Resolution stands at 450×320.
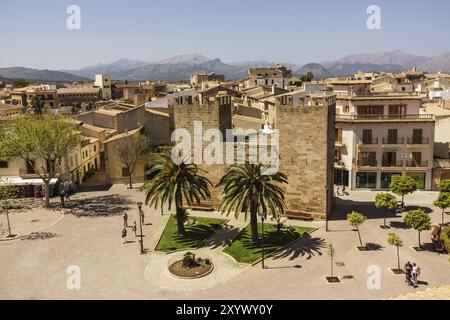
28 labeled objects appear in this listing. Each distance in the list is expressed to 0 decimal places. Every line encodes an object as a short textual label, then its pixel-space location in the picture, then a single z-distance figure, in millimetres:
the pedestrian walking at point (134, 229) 33250
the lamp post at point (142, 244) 30228
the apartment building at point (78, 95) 112688
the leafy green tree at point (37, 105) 71812
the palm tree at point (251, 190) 29656
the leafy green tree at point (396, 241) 27047
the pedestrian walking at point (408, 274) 24727
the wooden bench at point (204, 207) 39588
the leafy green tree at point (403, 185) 37138
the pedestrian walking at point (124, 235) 32369
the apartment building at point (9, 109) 78175
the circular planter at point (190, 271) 26766
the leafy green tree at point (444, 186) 35188
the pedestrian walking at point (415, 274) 24531
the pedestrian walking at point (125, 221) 34562
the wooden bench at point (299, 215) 36031
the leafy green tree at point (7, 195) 36688
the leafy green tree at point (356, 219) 31391
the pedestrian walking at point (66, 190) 44156
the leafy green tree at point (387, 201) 34812
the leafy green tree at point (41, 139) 40278
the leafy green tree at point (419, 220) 29688
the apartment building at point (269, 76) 112325
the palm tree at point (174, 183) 31484
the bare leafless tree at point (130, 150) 49281
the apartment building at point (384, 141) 45219
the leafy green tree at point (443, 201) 33438
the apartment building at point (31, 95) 106756
